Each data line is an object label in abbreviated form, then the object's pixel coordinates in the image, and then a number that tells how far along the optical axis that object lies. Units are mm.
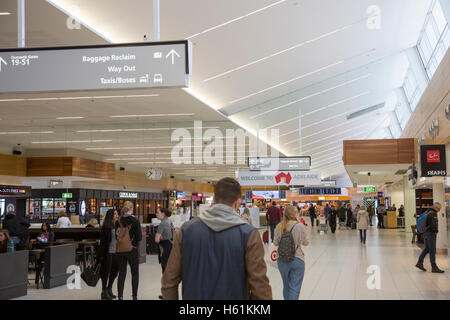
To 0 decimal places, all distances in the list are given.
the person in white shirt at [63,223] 15336
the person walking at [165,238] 8883
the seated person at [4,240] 8969
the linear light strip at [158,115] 13916
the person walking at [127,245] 7527
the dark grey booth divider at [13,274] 8203
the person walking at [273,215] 20516
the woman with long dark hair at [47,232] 12180
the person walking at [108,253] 7914
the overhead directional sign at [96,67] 5473
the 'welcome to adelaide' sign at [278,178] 18375
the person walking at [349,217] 32112
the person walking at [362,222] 18812
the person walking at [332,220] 27781
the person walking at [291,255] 6273
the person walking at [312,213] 34675
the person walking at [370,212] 33625
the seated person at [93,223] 14862
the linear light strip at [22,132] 16562
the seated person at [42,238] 11898
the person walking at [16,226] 11914
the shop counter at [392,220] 31484
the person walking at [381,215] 32625
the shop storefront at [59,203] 23984
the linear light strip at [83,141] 18078
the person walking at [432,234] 10688
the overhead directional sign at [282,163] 17219
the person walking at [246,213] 17712
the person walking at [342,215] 32781
